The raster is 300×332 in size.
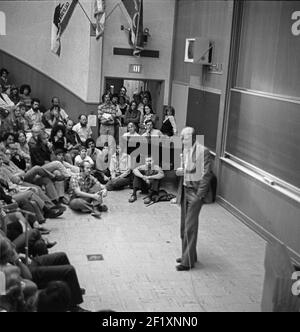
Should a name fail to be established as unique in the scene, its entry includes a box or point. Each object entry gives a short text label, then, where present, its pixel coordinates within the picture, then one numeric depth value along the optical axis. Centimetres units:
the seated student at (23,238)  500
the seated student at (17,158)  830
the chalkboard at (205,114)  929
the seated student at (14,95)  1167
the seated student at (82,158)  897
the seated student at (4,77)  1216
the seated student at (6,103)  1074
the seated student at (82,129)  1106
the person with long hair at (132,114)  1115
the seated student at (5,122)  1000
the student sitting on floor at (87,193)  802
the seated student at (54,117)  1117
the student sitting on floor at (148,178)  896
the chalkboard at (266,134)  673
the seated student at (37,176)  790
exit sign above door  1201
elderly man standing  591
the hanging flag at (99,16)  1102
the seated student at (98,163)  960
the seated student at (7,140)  830
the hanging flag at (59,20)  1053
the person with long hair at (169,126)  1077
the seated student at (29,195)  701
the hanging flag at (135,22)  1091
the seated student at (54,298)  387
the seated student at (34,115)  1089
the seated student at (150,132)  993
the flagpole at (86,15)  1133
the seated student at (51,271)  420
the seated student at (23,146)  857
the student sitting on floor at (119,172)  954
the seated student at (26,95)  1177
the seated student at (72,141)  952
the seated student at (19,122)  1027
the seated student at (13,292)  353
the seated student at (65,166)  835
